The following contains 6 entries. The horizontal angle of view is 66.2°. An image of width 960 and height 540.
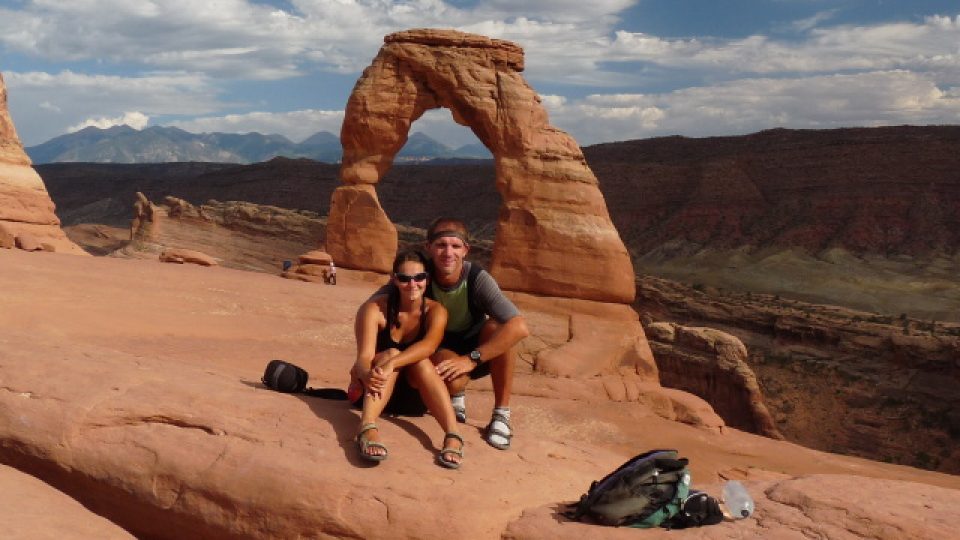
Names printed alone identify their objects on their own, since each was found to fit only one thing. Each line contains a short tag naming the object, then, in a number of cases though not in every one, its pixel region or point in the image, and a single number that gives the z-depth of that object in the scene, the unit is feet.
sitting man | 17.26
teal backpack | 14.08
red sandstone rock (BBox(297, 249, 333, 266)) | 63.00
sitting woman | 15.78
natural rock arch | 52.06
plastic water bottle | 14.71
